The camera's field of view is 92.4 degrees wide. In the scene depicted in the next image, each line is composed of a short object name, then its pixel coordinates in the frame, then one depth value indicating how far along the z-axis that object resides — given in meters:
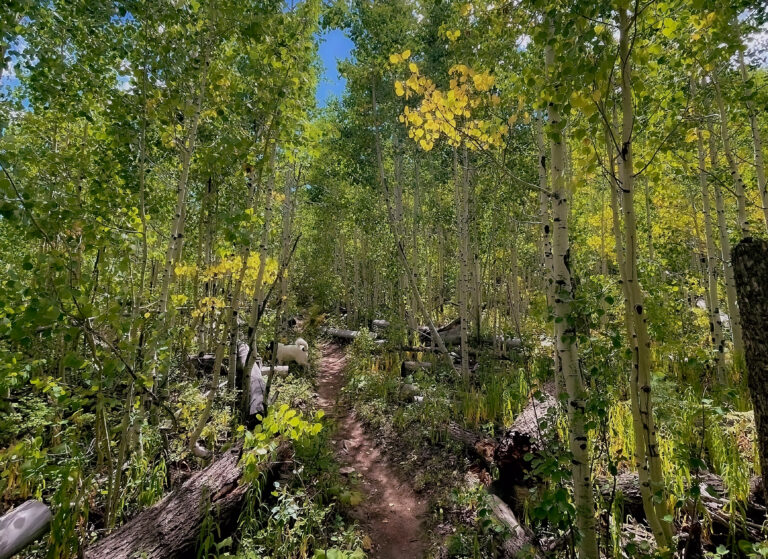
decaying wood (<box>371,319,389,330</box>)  12.22
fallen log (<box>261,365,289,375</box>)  7.07
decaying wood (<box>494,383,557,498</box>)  3.61
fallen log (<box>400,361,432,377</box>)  8.05
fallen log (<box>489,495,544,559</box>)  2.61
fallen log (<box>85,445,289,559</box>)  2.56
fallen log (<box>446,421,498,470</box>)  4.25
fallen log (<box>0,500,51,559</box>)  2.61
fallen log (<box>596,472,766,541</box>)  2.49
